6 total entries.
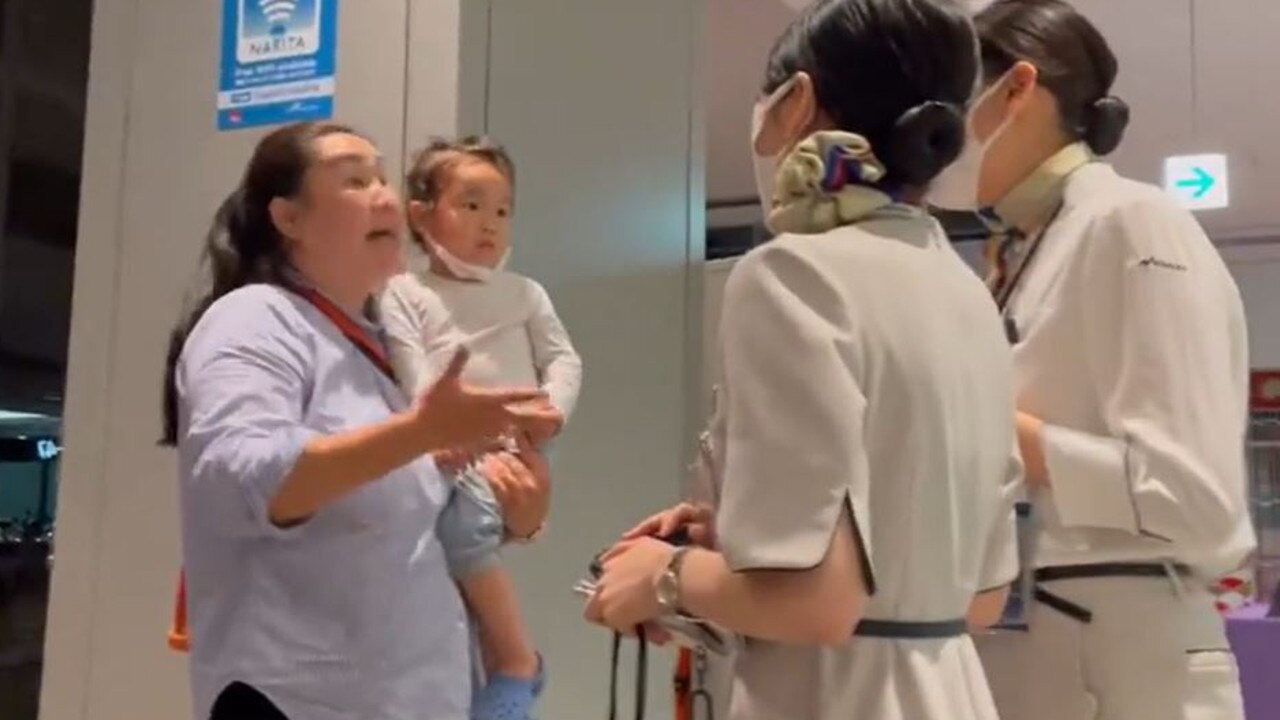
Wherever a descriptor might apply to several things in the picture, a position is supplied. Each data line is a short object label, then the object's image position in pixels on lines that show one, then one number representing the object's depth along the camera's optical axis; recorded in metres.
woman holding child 1.54
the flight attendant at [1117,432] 1.52
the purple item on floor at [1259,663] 3.93
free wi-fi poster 2.72
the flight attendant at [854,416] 1.10
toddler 2.36
